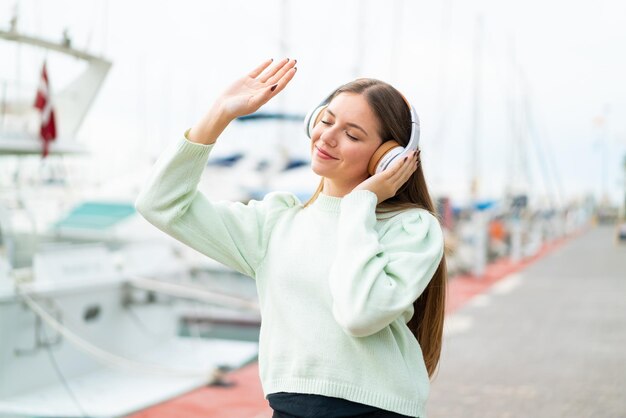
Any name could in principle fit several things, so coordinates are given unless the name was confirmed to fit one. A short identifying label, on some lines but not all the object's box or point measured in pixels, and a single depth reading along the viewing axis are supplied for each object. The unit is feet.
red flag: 22.09
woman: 5.31
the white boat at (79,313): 22.50
